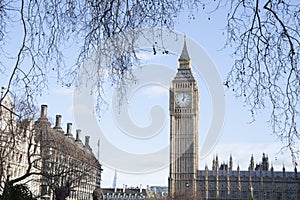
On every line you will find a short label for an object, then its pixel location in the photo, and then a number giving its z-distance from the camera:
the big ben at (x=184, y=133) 100.31
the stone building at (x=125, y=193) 108.50
